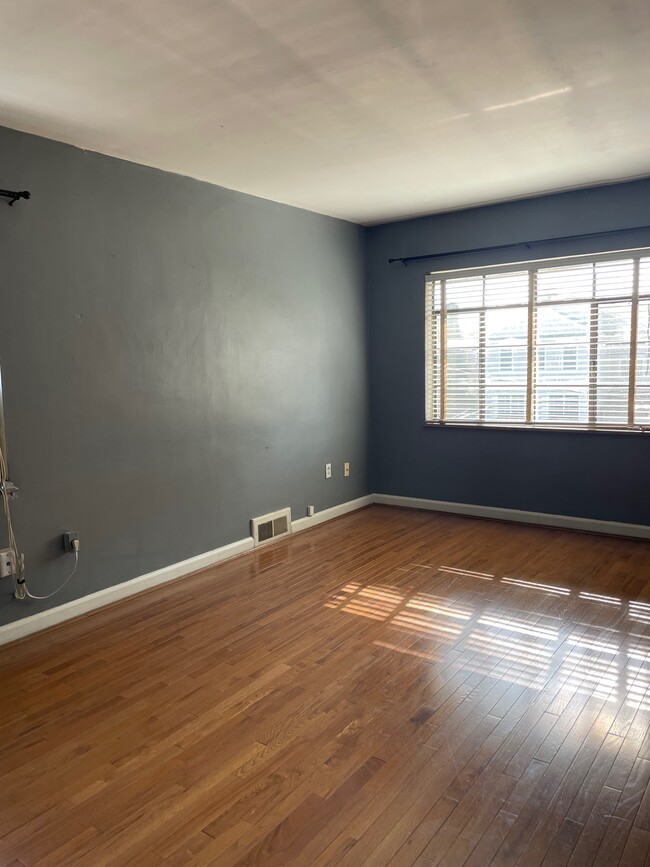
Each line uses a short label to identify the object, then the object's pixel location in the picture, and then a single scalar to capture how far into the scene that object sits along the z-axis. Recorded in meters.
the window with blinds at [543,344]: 4.70
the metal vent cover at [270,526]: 4.74
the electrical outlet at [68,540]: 3.44
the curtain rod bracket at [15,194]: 3.12
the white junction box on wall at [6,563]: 3.11
